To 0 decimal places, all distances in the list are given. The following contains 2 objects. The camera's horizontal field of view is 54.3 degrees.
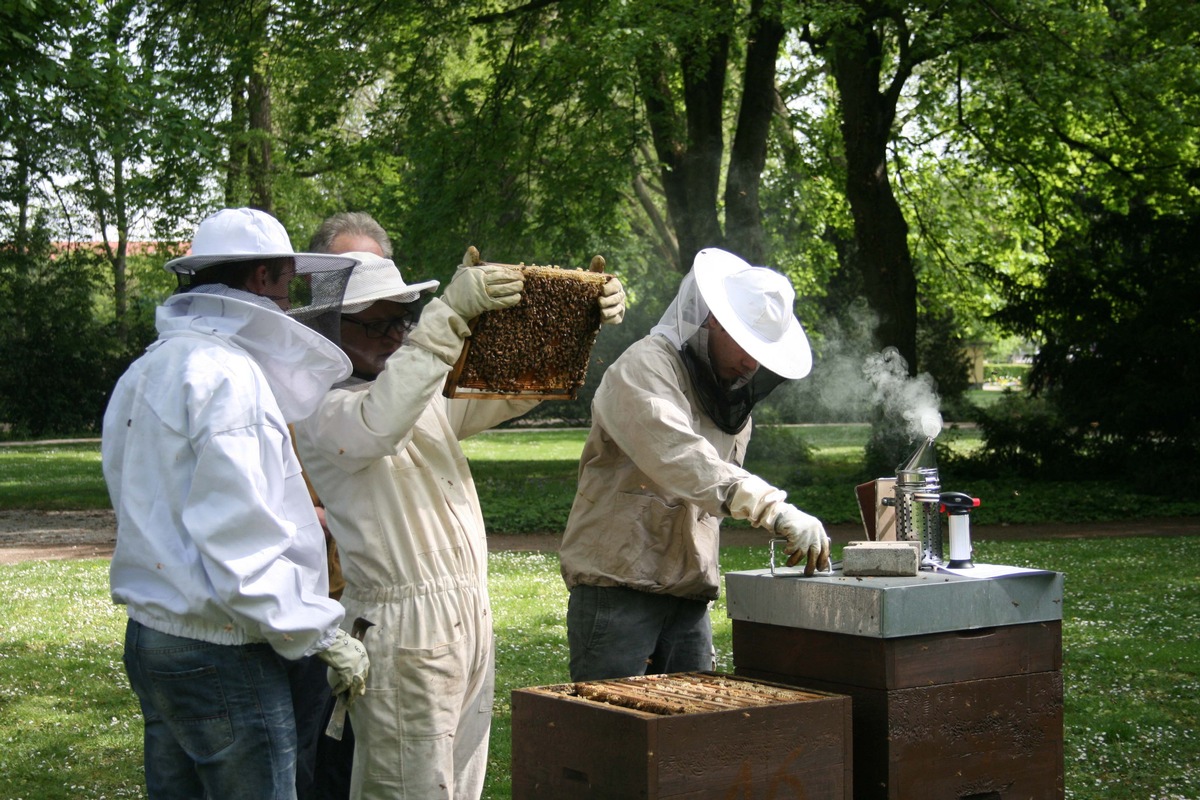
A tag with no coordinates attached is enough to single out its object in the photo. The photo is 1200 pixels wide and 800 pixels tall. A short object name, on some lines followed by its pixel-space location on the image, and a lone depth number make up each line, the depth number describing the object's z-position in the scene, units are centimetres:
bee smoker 268
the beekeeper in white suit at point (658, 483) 281
